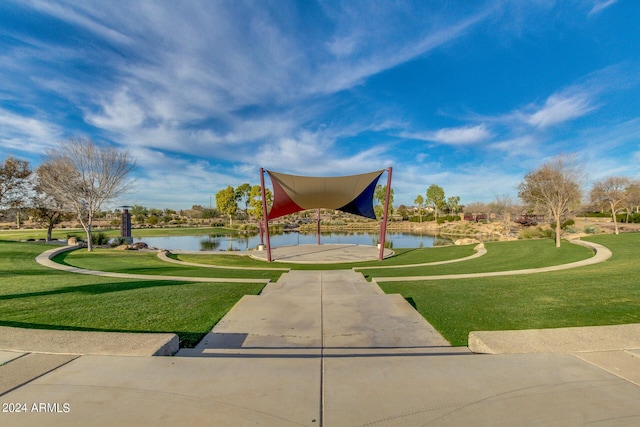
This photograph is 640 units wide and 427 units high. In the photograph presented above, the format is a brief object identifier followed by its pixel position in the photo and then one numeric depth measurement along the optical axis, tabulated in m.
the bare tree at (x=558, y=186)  17.81
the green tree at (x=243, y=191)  59.78
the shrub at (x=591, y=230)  25.33
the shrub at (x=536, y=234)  23.92
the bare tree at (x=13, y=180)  22.31
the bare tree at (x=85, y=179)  17.98
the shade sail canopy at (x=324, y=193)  16.77
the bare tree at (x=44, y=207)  22.62
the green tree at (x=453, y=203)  88.52
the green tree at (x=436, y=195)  72.94
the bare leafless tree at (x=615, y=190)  28.64
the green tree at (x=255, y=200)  49.17
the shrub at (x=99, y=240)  23.12
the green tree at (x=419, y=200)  78.32
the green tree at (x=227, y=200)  58.93
